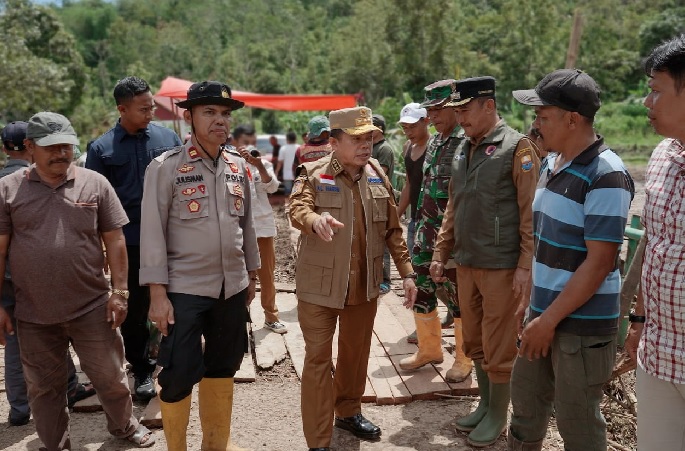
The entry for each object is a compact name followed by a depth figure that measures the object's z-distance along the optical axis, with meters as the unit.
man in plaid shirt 2.22
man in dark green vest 3.53
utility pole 10.58
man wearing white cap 5.37
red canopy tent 14.56
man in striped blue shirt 2.50
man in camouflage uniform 4.38
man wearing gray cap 3.36
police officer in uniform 3.25
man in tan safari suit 3.52
